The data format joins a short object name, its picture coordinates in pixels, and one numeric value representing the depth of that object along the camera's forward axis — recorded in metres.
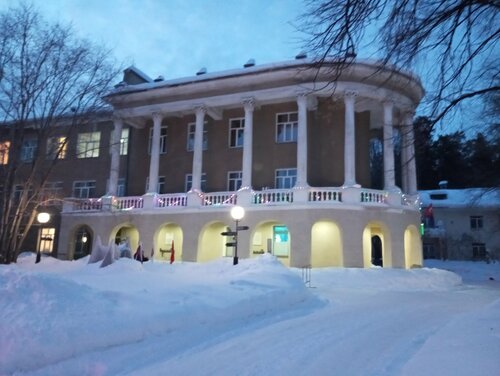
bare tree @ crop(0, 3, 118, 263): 22.86
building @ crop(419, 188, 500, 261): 45.00
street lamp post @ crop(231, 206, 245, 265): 16.81
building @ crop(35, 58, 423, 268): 25.97
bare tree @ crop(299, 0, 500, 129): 5.88
